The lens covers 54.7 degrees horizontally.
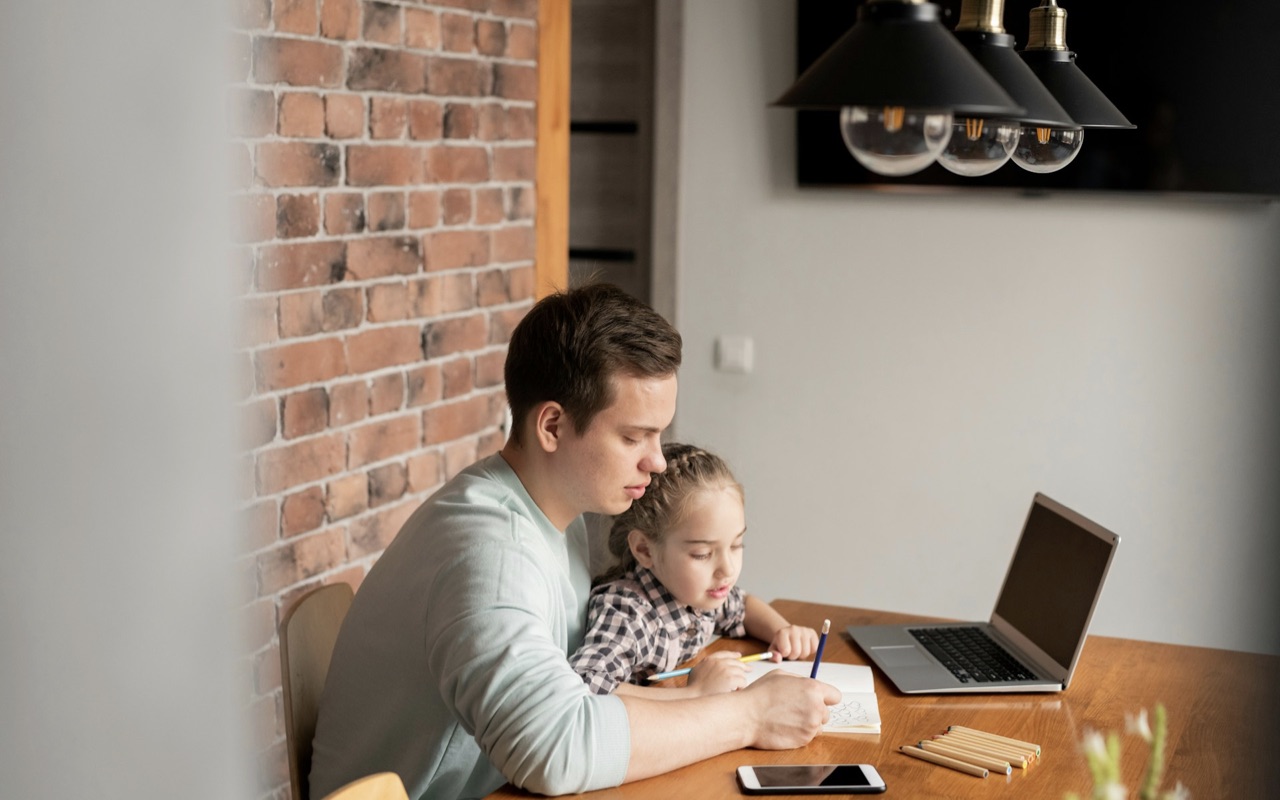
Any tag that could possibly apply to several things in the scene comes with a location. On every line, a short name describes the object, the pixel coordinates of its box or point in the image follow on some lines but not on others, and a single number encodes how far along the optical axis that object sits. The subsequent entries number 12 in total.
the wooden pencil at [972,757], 1.41
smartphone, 1.33
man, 1.29
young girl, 1.69
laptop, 1.68
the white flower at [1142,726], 0.64
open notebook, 1.52
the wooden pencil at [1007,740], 1.46
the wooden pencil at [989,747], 1.42
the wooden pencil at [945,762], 1.40
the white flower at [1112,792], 0.64
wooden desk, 1.37
